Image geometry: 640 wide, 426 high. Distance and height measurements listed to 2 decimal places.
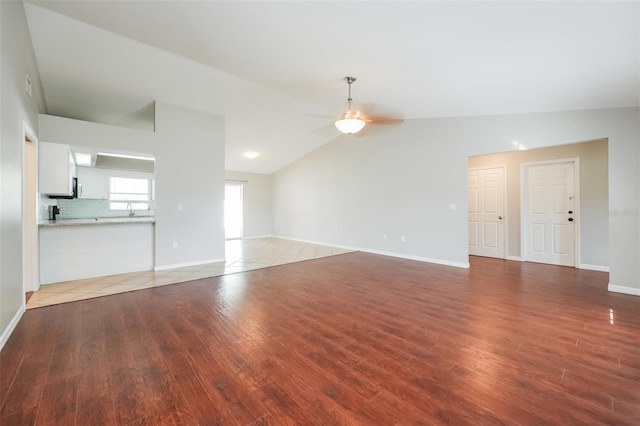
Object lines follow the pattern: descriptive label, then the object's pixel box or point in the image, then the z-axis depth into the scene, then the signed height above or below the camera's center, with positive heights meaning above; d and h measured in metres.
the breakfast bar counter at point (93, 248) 3.95 -0.57
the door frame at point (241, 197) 9.39 +0.56
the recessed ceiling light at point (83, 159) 4.64 +1.02
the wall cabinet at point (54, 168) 3.87 +0.68
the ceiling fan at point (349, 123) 4.04 +1.39
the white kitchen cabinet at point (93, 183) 5.66 +0.66
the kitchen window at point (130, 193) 6.05 +0.47
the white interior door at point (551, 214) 5.02 -0.06
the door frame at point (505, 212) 5.70 -0.01
